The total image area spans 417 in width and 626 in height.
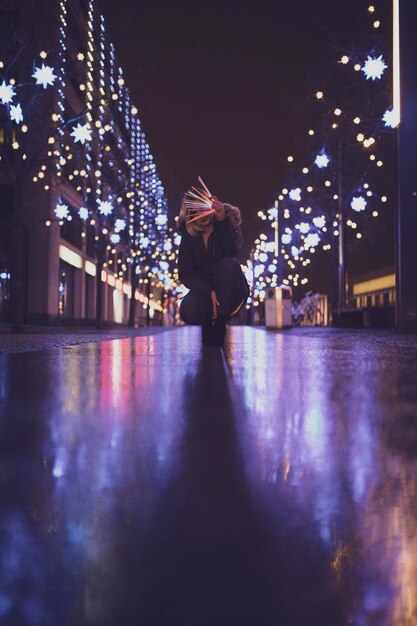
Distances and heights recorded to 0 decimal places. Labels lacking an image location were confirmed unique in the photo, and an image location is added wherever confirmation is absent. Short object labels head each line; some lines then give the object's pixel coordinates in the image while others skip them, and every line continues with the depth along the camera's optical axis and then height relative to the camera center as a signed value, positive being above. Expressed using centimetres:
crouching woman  523 +52
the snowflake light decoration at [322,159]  2405 +625
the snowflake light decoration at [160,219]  4796 +822
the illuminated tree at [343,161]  1777 +647
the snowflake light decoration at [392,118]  1388 +456
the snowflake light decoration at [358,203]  2428 +470
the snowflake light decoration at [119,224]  3268 +529
